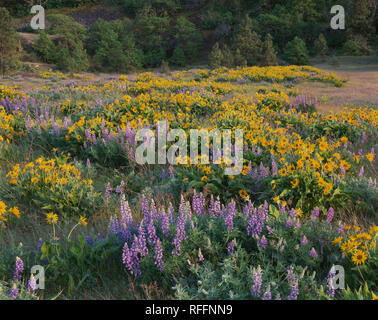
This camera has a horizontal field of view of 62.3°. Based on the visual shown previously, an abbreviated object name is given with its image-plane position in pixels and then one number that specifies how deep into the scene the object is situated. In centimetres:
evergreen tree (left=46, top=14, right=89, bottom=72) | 3067
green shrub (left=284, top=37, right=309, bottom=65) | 2973
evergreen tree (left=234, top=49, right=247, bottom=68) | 2842
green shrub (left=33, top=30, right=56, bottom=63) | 3638
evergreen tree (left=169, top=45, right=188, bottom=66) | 3997
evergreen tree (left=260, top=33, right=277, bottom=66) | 2743
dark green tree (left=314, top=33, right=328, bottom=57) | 3199
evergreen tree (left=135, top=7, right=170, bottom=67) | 4315
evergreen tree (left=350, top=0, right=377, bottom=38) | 3173
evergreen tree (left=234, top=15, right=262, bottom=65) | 2961
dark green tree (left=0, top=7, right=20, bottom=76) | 2283
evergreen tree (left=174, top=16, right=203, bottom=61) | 4162
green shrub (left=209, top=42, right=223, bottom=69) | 2669
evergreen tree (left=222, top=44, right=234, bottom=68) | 2773
